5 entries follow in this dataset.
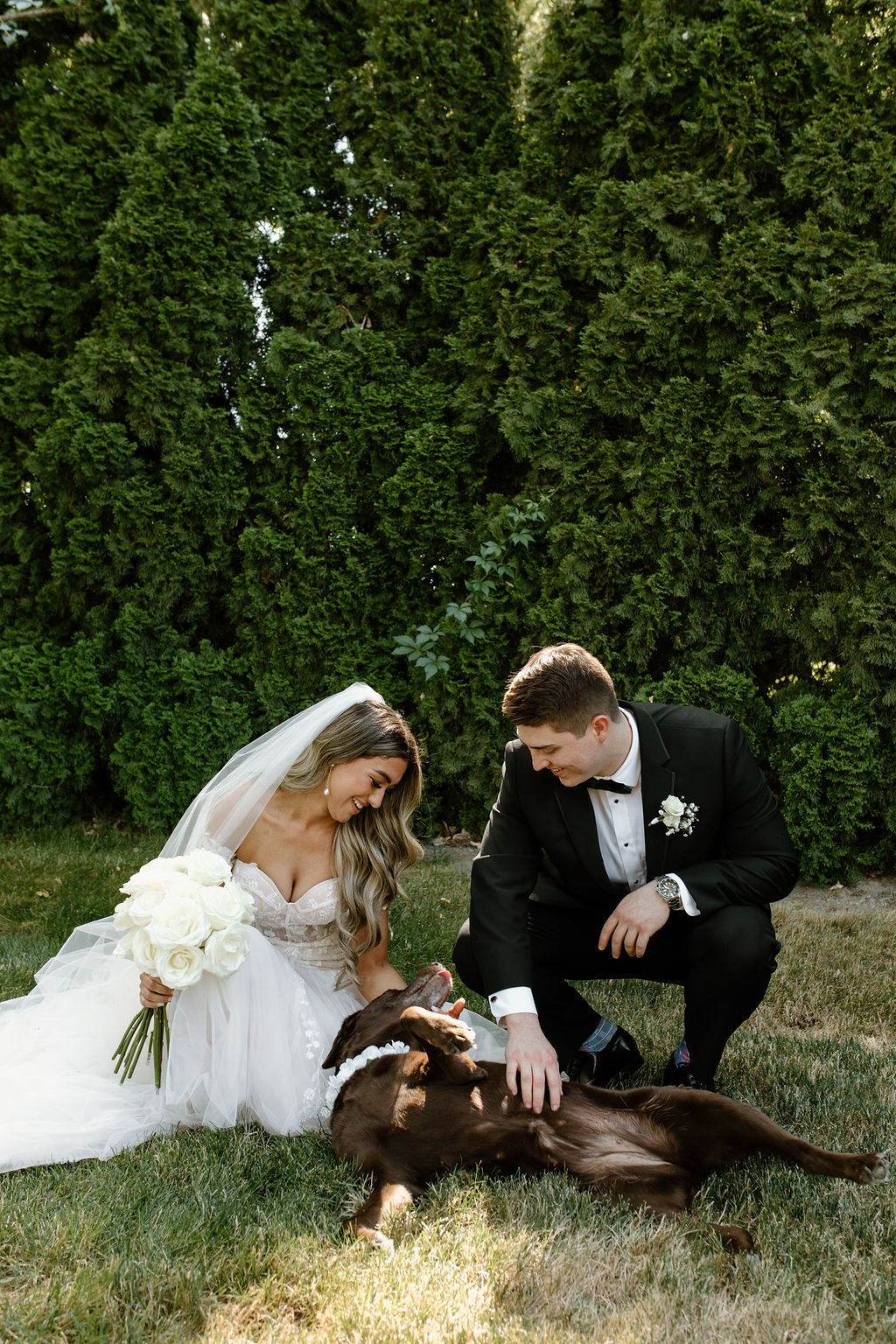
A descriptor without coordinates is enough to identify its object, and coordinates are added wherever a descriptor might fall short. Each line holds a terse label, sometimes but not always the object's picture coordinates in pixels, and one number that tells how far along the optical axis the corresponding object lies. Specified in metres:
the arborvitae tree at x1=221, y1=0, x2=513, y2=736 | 6.53
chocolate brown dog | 2.58
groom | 3.17
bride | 3.17
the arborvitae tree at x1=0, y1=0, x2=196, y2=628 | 6.79
